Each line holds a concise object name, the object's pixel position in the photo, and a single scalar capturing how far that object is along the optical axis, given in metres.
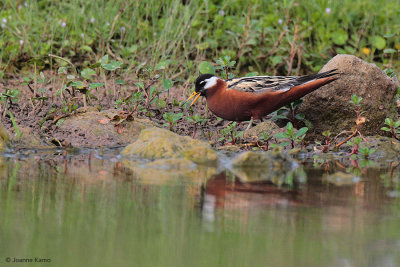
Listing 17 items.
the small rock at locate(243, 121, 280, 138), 14.26
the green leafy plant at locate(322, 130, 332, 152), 13.27
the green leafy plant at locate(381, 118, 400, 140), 13.32
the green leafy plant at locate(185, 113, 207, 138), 14.32
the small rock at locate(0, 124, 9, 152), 12.61
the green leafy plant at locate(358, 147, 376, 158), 12.51
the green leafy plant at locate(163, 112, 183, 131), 14.38
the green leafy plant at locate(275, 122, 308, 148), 13.10
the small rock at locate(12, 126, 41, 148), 13.04
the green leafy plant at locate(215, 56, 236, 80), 15.50
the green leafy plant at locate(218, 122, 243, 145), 13.77
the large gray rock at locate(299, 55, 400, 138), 14.23
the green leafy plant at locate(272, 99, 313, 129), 14.41
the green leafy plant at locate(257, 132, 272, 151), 13.30
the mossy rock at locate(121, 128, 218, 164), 11.74
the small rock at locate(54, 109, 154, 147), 13.70
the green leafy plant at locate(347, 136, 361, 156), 12.83
